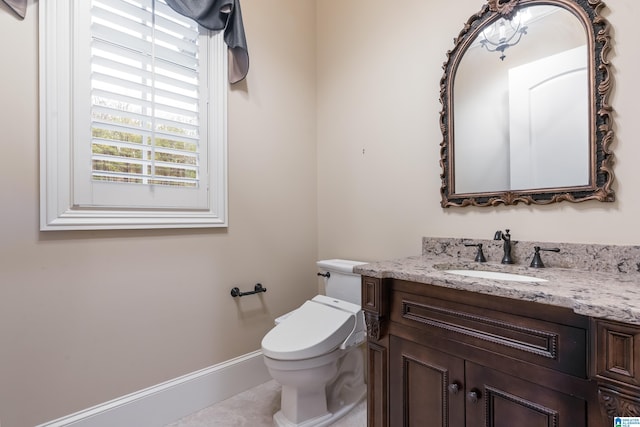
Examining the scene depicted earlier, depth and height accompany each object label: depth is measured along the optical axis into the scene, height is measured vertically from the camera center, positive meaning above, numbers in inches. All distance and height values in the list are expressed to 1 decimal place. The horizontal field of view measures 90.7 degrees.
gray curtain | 67.4 +43.0
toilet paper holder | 76.0 -19.2
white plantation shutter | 58.7 +24.0
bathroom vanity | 29.2 -14.8
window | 54.2 +18.9
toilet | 58.2 -26.3
